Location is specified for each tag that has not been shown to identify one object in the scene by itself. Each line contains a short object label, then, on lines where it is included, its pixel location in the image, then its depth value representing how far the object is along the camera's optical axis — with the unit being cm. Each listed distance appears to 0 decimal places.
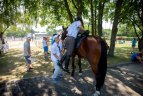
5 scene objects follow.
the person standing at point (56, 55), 468
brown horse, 379
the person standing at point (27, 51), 605
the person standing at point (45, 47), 938
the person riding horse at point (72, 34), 433
